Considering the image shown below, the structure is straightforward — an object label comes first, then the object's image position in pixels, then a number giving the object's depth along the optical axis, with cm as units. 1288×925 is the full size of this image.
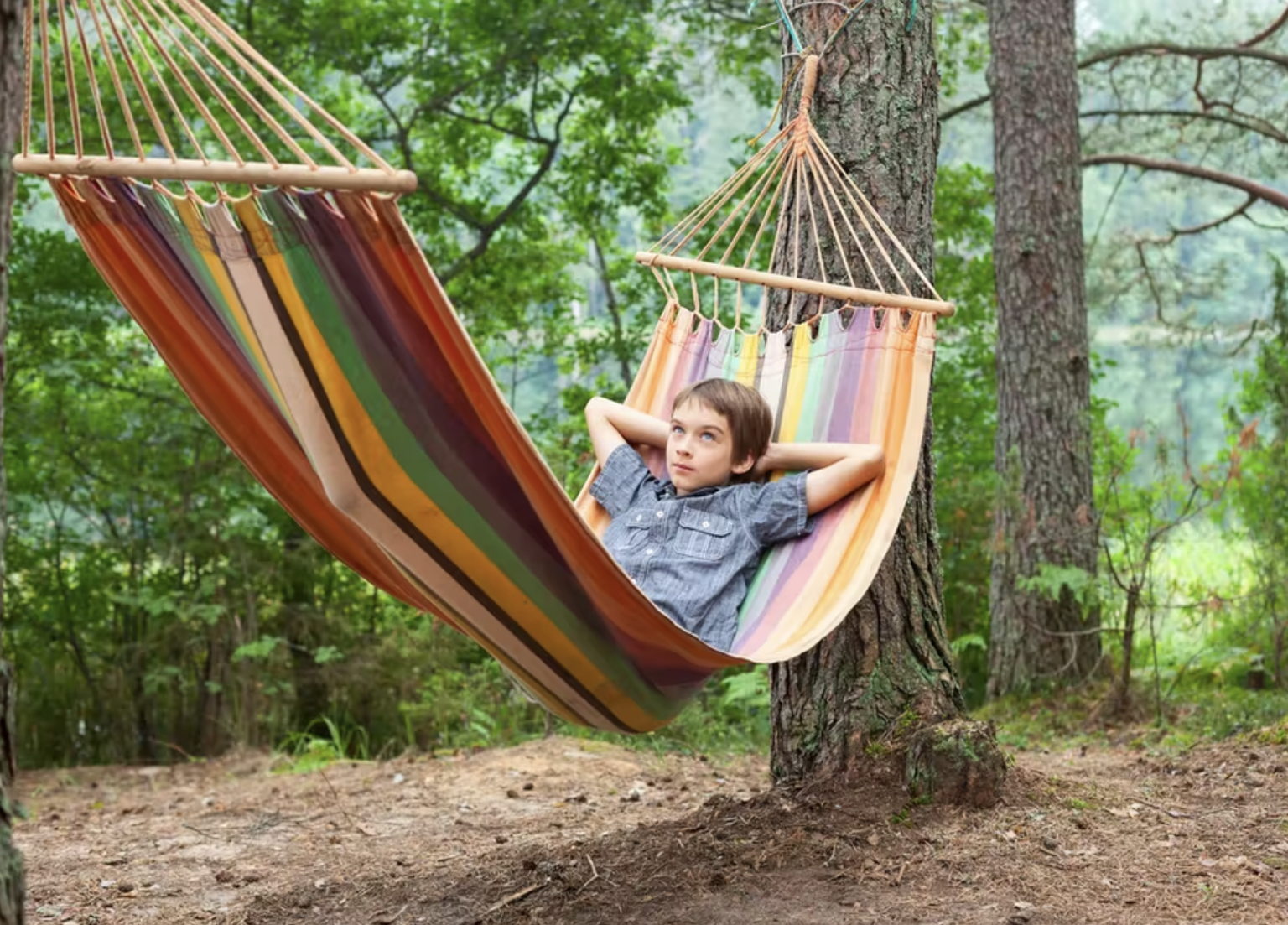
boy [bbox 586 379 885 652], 229
